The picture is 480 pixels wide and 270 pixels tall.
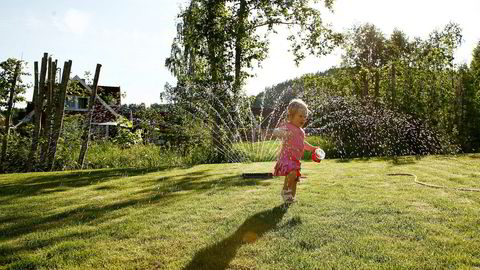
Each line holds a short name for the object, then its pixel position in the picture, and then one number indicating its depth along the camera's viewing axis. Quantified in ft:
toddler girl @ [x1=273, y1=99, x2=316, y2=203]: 17.72
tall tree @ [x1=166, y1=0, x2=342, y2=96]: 48.85
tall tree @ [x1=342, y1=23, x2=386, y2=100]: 87.97
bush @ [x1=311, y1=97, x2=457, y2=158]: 48.55
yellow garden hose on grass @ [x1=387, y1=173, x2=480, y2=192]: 20.08
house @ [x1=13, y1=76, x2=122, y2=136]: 103.03
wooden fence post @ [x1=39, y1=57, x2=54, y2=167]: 34.35
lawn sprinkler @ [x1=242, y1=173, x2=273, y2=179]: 24.82
